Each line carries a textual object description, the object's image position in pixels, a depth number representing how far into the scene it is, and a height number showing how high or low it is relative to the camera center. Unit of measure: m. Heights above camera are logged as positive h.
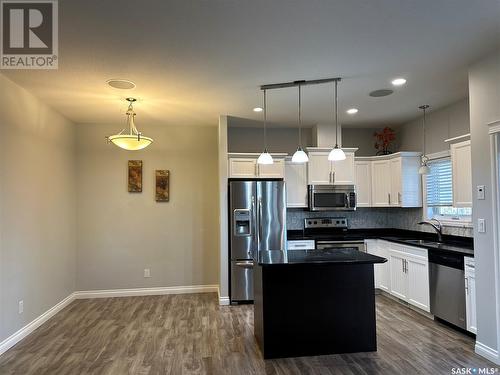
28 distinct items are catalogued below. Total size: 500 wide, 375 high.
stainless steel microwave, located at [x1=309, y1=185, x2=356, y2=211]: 5.39 +0.02
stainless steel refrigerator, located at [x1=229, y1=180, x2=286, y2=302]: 4.84 -0.40
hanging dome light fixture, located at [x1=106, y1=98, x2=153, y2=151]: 3.86 +0.71
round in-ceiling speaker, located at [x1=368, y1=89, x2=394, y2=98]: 3.95 +1.29
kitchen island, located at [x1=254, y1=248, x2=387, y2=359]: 3.07 -1.02
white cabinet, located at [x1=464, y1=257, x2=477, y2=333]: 3.35 -1.01
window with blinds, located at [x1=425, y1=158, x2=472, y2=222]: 4.57 +0.06
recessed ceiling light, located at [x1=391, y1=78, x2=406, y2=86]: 3.56 +1.29
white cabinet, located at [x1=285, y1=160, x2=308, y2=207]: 5.43 +0.25
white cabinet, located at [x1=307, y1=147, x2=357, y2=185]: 5.40 +0.47
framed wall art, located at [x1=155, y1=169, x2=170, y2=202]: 5.51 +0.23
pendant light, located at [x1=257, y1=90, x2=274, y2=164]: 3.63 +0.44
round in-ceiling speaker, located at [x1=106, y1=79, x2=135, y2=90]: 3.49 +1.28
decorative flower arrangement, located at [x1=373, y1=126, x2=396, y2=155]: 5.66 +1.02
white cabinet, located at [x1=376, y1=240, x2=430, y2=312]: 4.13 -1.05
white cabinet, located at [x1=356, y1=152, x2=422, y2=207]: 5.16 +0.29
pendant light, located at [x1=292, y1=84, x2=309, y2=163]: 3.42 +0.44
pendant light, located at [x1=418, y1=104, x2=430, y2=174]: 4.67 +0.48
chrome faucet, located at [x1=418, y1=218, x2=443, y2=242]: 4.62 -0.42
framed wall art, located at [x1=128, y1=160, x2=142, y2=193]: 5.46 +0.40
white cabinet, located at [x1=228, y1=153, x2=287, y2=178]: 5.05 +0.50
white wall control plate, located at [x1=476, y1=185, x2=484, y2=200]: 3.06 +0.05
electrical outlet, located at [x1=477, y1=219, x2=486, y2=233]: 3.03 -0.27
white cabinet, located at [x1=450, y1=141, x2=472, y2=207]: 3.68 +0.28
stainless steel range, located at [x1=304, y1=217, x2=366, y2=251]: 5.63 -0.50
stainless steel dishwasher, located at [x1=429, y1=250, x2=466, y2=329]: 3.55 -1.02
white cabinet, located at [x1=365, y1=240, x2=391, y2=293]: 5.02 -1.10
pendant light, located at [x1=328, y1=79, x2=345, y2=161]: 3.31 +0.47
